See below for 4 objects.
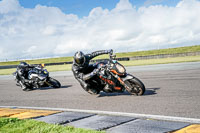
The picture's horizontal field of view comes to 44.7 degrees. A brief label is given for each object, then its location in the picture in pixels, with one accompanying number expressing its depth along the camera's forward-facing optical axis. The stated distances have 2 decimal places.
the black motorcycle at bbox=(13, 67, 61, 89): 11.63
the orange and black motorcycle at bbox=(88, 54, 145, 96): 7.35
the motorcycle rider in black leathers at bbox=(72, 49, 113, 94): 8.38
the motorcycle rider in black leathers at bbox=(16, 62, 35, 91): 12.14
